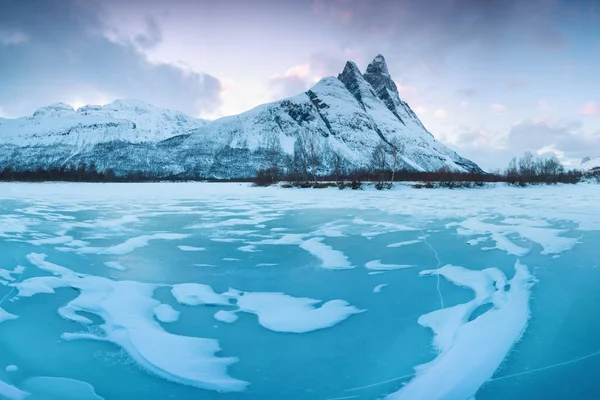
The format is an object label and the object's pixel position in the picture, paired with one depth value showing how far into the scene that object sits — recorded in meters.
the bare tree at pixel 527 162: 94.41
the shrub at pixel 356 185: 40.22
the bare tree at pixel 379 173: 40.15
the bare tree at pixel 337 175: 44.24
